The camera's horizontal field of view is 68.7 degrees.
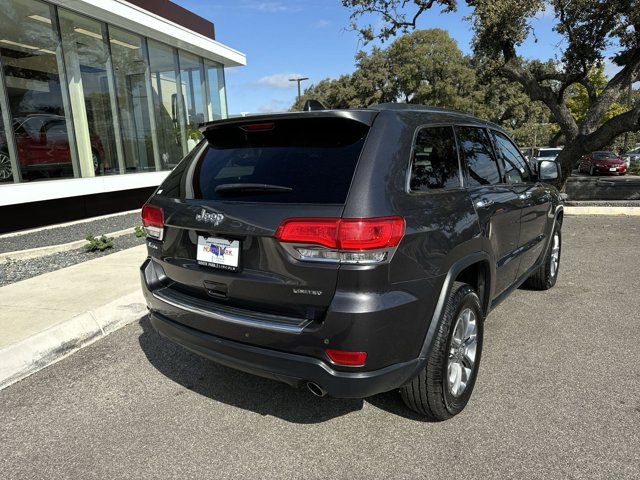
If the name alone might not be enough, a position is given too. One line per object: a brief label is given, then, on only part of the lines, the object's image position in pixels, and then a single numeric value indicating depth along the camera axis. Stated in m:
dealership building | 9.23
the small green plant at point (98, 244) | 7.23
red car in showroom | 9.20
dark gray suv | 2.22
